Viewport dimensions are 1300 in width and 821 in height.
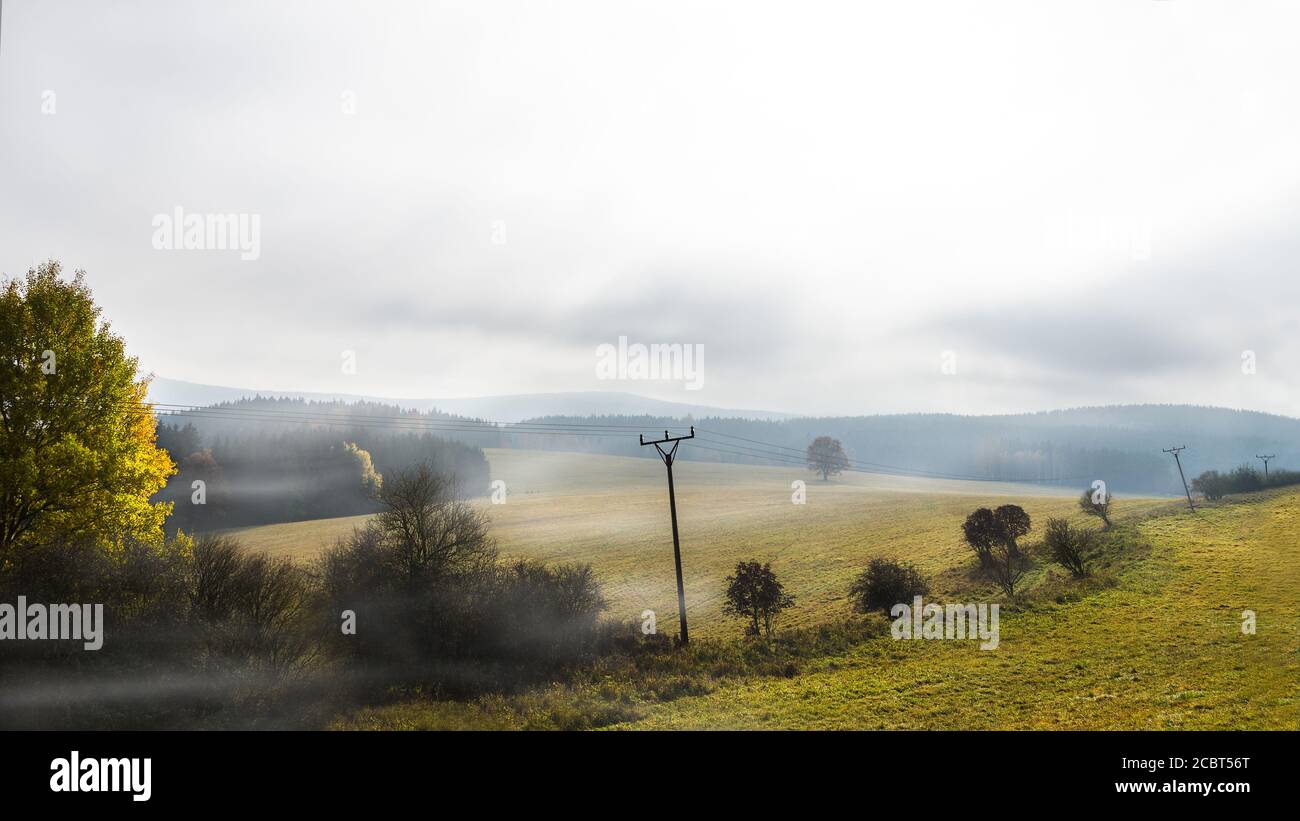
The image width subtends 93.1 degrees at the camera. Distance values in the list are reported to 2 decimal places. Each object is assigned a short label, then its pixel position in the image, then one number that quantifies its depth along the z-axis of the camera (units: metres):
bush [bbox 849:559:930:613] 43.47
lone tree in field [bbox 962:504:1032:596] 53.59
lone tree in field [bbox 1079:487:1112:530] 68.12
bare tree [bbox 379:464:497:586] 33.84
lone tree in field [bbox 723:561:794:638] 42.22
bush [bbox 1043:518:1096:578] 48.38
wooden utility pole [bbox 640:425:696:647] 35.30
